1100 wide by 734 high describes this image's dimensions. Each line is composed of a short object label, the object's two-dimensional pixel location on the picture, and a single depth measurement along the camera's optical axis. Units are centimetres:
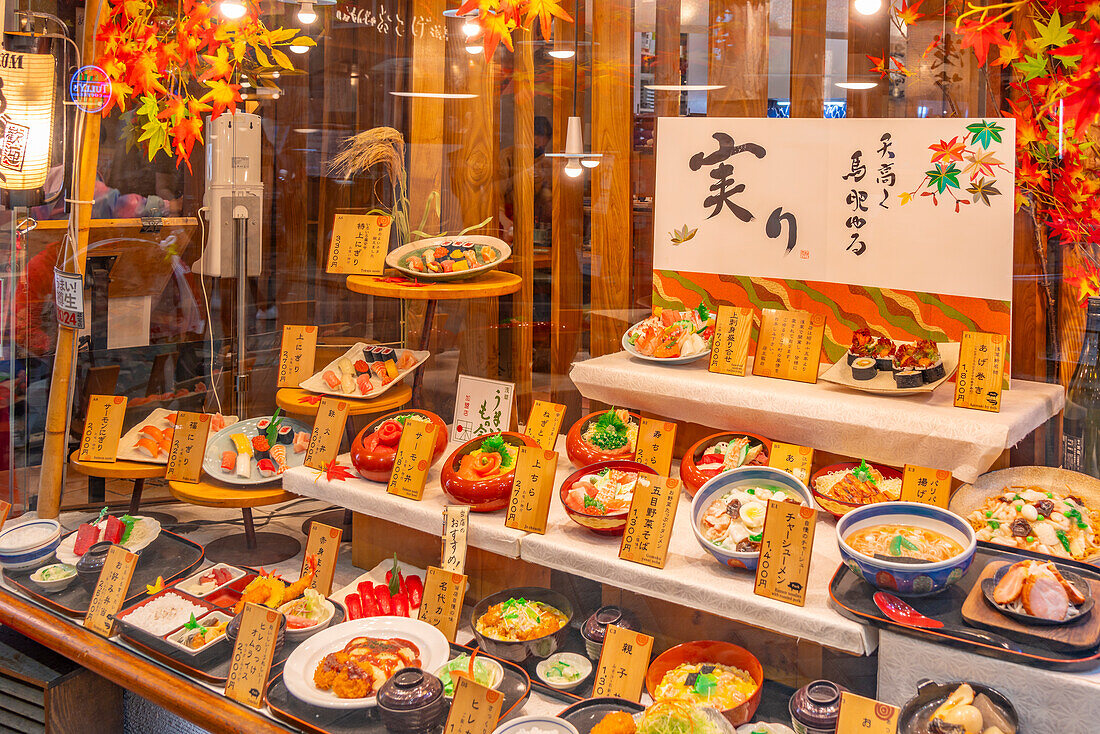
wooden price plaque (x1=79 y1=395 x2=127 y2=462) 310
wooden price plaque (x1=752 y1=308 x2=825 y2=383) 242
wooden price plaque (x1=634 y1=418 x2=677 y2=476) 245
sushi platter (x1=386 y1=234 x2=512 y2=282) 290
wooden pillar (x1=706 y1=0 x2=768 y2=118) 253
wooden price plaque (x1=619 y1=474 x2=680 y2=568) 207
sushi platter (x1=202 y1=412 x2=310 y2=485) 294
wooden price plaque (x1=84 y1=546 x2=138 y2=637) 258
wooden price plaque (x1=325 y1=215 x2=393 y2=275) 309
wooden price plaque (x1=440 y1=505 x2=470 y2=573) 235
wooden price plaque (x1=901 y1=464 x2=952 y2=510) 204
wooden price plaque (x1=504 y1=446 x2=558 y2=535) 229
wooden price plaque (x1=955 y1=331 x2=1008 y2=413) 210
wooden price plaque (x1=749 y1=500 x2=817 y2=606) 188
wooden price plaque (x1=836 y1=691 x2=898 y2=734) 162
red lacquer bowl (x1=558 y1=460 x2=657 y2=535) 220
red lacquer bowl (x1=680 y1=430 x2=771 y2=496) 237
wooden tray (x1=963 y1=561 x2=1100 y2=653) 163
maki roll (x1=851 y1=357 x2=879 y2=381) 229
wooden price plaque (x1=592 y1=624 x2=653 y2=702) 205
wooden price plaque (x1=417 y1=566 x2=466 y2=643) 233
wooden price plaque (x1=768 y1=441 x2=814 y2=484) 229
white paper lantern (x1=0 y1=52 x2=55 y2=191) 313
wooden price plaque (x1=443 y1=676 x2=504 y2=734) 188
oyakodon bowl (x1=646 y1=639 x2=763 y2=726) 211
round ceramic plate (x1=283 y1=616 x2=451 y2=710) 207
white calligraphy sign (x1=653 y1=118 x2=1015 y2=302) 223
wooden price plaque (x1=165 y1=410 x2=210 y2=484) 298
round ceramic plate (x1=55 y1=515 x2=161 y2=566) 294
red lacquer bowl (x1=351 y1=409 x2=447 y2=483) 261
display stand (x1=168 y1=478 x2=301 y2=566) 288
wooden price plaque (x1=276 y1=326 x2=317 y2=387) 315
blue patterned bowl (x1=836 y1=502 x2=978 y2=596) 177
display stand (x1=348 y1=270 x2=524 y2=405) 282
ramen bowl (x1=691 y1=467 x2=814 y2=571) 216
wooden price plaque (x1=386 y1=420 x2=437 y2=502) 253
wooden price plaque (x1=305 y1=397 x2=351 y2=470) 276
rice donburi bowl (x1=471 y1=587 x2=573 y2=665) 223
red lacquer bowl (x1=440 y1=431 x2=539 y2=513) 238
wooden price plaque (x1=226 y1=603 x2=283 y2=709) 218
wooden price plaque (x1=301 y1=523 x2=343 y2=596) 261
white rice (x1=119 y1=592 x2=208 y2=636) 251
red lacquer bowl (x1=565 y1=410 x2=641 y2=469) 253
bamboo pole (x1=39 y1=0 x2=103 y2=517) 321
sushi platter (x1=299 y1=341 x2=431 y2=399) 299
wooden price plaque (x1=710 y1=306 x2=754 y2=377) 251
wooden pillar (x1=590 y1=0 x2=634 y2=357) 277
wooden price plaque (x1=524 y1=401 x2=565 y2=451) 264
